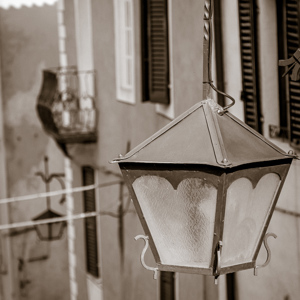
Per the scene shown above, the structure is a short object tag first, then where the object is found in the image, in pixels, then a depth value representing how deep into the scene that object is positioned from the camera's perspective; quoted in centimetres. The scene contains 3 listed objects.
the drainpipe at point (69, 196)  1784
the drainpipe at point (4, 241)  2167
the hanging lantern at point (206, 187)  476
